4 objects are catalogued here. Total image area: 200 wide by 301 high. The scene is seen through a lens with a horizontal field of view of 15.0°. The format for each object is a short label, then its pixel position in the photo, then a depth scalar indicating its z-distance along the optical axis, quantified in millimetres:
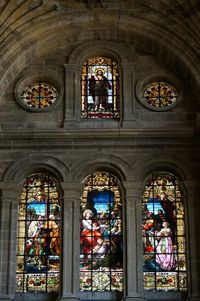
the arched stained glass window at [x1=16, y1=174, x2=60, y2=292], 23266
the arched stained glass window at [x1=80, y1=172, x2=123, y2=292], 23219
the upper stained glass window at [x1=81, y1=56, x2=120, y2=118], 25516
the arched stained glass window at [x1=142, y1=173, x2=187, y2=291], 23219
